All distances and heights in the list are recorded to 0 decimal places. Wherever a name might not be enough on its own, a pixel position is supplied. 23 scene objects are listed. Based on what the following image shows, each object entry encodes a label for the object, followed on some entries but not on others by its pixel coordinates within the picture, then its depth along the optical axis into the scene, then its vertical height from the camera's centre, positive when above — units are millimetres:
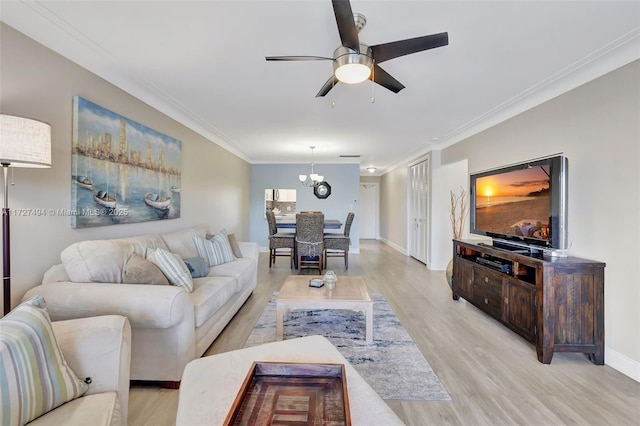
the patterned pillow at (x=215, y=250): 3461 -466
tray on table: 893 -628
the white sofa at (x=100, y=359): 1172 -663
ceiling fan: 1681 +1004
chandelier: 6905 +798
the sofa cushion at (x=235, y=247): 3977 -492
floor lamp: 1465 +313
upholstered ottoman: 929 -644
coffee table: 2609 -796
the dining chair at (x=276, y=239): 5715 -531
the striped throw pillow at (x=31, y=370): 1015 -592
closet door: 6125 +61
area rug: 2018 -1186
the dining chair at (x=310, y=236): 5254 -436
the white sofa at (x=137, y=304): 1812 -596
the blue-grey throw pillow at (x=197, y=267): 2945 -567
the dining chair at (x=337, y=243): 5761 -616
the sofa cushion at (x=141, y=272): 2121 -454
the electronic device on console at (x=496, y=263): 2930 -525
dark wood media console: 2330 -747
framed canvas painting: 2293 +382
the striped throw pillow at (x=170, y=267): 2389 -463
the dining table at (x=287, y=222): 7469 -262
